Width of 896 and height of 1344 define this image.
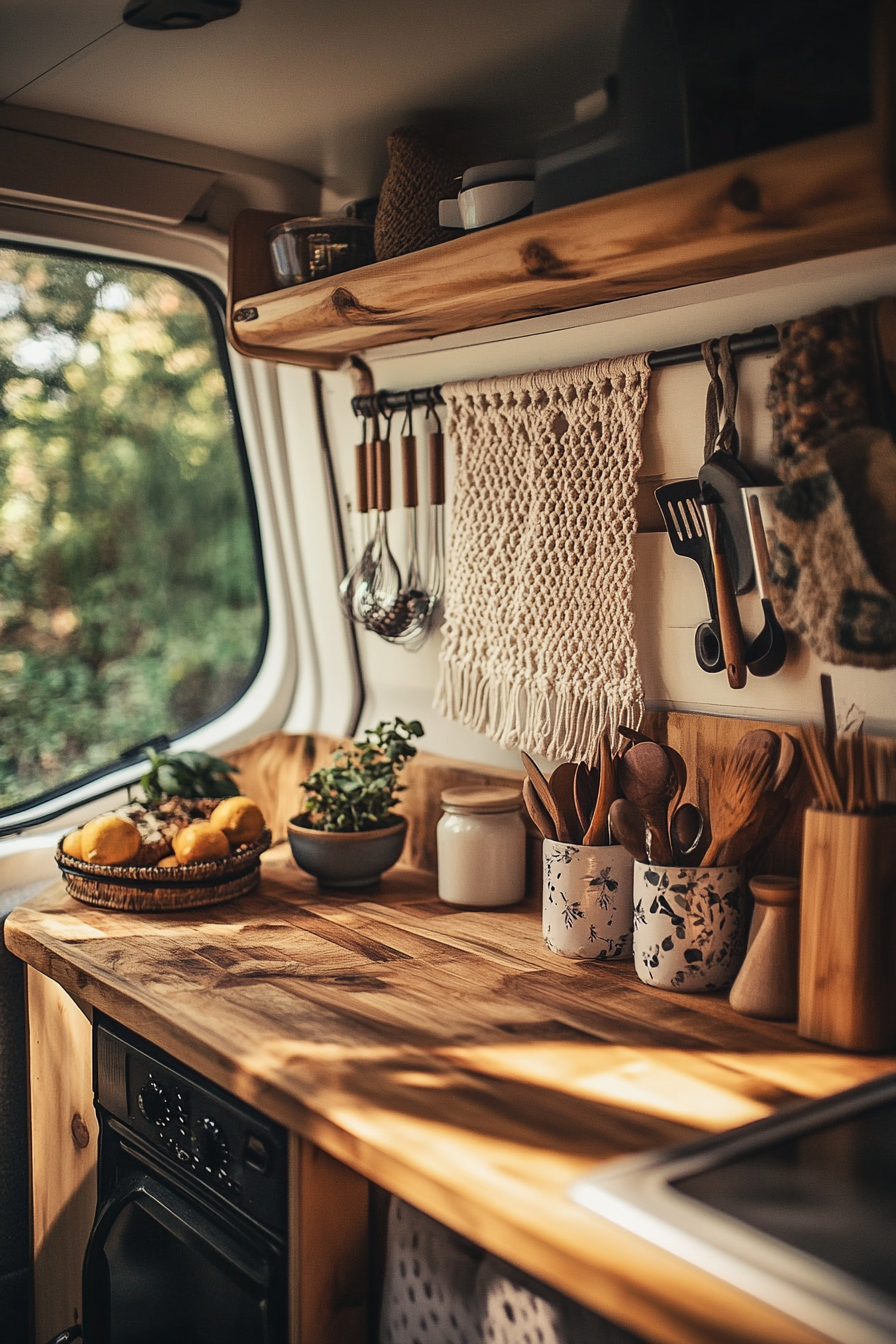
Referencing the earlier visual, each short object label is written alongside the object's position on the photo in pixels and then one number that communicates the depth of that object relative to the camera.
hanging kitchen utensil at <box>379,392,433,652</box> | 1.86
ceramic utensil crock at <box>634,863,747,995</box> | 1.29
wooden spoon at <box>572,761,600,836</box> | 1.46
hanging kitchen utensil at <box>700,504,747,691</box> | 1.39
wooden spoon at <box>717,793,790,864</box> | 1.30
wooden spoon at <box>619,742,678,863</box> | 1.36
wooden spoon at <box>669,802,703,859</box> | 1.36
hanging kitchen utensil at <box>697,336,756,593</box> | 1.38
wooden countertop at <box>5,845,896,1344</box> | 0.85
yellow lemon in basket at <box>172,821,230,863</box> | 1.66
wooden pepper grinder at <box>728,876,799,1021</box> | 1.22
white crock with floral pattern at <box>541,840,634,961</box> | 1.42
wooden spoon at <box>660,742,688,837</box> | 1.41
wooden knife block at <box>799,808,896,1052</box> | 1.13
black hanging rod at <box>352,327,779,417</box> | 1.33
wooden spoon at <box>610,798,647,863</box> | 1.35
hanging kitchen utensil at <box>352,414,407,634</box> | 1.90
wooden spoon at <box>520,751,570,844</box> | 1.46
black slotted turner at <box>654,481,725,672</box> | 1.43
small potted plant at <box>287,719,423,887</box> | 1.74
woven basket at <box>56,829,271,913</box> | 1.64
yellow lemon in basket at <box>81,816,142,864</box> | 1.66
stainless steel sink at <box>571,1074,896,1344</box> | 0.76
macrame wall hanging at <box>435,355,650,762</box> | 1.54
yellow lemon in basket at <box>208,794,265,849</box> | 1.76
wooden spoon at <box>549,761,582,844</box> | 1.46
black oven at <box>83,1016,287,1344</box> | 1.18
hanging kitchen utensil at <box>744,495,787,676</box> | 1.34
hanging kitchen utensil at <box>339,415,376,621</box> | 1.95
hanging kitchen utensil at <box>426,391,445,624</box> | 1.82
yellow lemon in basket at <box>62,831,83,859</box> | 1.68
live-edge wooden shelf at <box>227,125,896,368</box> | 0.99
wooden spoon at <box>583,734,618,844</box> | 1.43
